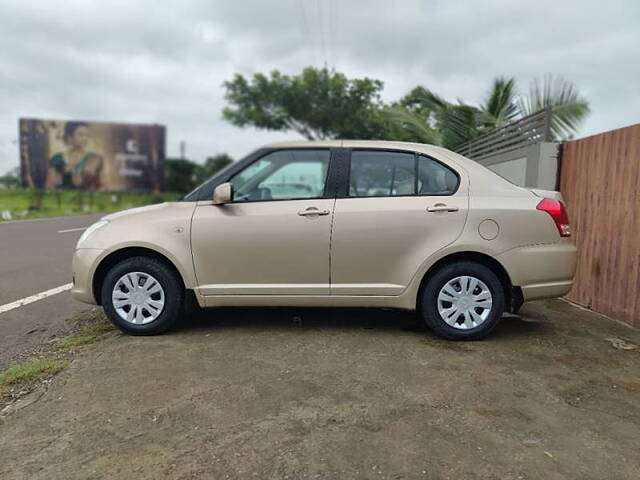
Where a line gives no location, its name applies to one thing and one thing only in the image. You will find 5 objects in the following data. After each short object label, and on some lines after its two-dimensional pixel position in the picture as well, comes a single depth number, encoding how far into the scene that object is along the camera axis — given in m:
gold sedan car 3.92
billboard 45.91
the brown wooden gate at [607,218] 4.52
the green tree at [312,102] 23.30
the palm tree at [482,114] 8.78
